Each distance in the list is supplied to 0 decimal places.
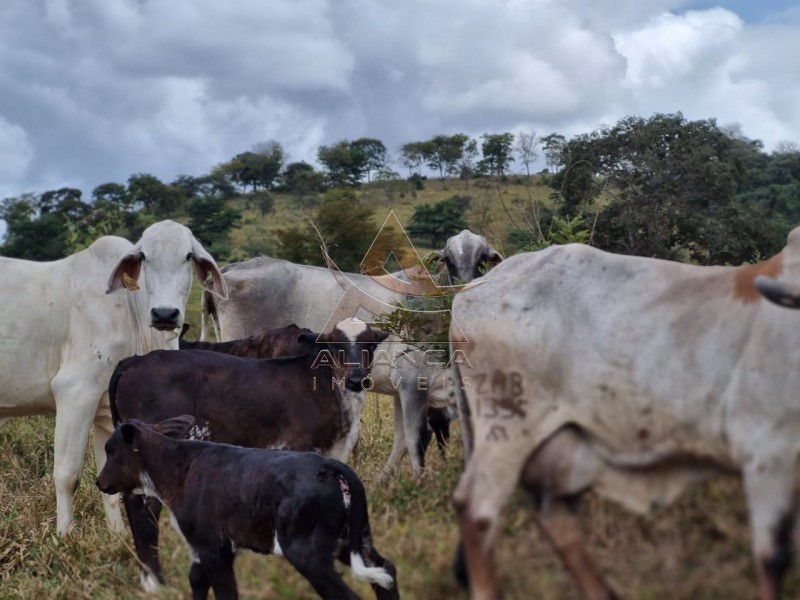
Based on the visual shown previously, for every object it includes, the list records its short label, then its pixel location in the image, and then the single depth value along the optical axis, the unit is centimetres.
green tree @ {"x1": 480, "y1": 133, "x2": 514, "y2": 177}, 4209
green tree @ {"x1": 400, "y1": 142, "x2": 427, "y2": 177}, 6744
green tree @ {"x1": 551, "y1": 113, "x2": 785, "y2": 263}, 2556
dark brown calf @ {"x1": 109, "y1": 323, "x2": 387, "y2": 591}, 672
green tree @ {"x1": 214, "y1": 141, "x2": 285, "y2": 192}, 7325
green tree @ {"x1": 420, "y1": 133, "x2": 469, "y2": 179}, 6469
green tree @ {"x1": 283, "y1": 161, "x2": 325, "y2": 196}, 6309
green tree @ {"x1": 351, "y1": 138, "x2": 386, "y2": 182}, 7112
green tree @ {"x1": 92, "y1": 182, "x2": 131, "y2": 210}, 6694
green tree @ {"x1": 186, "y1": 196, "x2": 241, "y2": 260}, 4434
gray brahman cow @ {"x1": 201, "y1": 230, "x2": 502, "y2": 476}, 805
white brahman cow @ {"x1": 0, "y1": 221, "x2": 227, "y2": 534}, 776
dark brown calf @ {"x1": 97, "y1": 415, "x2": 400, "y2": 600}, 523
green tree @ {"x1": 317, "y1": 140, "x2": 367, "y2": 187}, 7012
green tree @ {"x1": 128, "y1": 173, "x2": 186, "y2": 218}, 5719
